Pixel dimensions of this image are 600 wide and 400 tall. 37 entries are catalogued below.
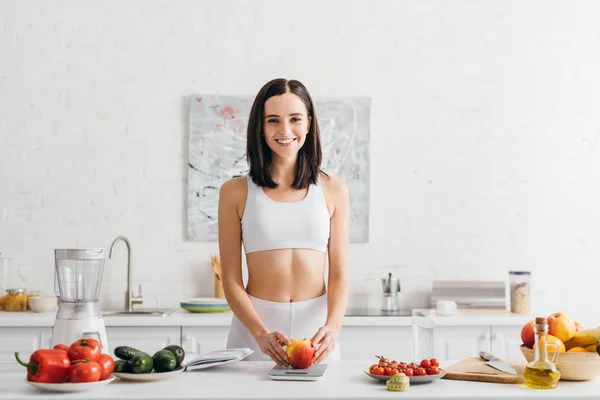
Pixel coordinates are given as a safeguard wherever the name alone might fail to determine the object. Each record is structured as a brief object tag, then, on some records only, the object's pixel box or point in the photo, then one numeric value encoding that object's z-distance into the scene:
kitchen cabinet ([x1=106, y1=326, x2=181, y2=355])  3.67
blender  2.13
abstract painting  4.22
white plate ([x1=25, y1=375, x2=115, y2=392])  1.85
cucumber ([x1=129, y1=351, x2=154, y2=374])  1.99
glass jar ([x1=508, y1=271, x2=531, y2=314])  4.00
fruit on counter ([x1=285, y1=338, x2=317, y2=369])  2.14
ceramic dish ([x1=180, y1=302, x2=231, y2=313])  3.85
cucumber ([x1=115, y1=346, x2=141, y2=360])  2.04
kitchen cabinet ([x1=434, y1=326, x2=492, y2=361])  3.80
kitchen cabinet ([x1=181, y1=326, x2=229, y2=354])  3.70
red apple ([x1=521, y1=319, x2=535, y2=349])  2.17
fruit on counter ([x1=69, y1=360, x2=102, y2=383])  1.87
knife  2.13
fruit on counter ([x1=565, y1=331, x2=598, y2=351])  2.13
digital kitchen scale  2.05
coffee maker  4.05
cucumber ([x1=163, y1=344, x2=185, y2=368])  2.07
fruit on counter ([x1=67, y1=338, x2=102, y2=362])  1.90
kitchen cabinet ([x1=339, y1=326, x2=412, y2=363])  3.76
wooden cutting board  2.07
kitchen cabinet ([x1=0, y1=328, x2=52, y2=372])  3.64
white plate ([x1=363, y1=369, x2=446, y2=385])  2.01
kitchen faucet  4.00
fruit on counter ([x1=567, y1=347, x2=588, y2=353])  2.10
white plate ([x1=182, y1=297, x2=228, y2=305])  3.86
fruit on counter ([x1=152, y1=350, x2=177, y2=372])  2.01
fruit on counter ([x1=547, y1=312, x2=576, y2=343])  2.14
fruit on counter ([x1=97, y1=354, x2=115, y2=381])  1.92
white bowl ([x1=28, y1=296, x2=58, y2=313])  3.80
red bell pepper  1.87
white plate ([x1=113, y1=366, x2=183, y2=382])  1.99
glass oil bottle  1.97
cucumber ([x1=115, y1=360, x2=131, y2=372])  2.00
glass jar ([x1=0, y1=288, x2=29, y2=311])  3.89
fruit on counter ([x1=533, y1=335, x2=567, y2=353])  1.99
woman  2.66
